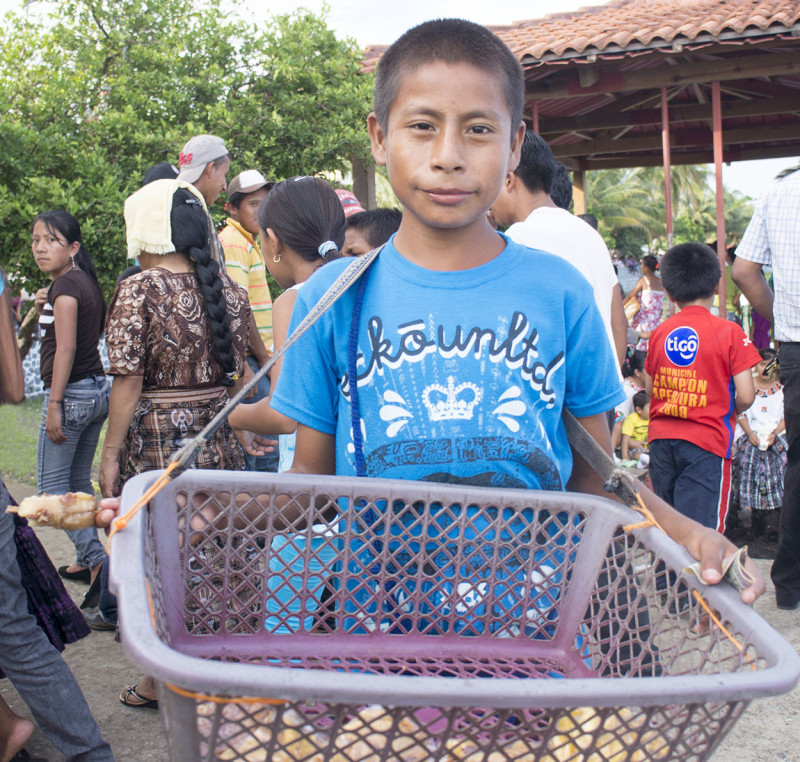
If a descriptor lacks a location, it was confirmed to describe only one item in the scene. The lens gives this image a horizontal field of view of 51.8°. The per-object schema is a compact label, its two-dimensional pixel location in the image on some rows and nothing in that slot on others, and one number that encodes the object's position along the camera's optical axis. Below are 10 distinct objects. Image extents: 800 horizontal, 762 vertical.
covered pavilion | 7.36
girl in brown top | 3.89
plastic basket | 1.05
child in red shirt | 4.09
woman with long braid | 2.91
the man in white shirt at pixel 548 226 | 2.96
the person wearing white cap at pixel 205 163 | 4.18
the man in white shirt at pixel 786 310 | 3.62
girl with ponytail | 2.88
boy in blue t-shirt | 1.35
